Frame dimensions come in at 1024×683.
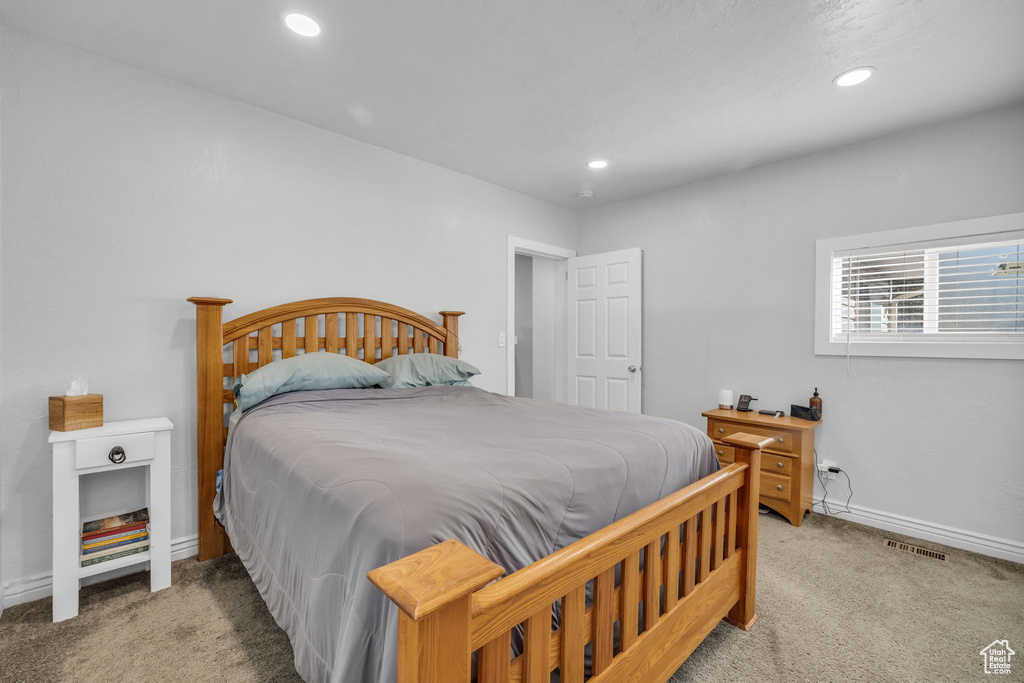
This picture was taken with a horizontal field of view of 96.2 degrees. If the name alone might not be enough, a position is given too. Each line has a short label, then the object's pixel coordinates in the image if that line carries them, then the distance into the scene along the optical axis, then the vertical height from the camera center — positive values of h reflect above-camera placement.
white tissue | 1.96 -0.24
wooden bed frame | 0.70 -0.55
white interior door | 4.03 +0.07
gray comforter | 0.95 -0.41
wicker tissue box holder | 1.89 -0.34
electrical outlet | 3.08 -0.87
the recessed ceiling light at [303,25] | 1.84 +1.27
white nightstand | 1.82 -0.63
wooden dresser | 2.86 -0.80
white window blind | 2.51 +0.28
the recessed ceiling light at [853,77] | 2.15 +1.26
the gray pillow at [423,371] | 2.77 -0.22
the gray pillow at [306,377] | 2.21 -0.22
